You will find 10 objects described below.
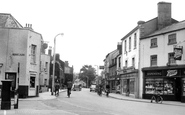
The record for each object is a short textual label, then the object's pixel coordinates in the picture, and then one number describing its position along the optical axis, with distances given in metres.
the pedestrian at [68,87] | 29.92
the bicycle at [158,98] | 25.23
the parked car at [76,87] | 61.25
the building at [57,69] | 65.60
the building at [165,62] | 26.62
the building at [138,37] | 32.94
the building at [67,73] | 100.44
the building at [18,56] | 25.69
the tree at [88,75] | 128.12
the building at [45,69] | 48.52
